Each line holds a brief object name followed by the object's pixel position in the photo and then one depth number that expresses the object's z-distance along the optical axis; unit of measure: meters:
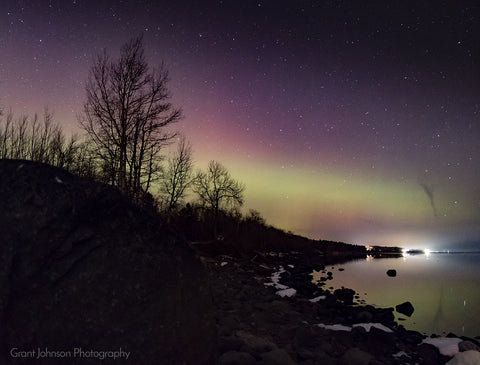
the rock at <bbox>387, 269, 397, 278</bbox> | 34.74
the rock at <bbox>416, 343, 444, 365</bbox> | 6.96
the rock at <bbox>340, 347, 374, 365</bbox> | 5.40
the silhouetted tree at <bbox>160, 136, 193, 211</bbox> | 35.31
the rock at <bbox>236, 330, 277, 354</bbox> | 4.99
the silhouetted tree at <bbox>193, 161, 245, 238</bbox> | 47.53
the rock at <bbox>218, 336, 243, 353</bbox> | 4.87
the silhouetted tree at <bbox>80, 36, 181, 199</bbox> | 20.23
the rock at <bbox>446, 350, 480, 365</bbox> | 5.98
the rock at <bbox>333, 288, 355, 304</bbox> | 15.31
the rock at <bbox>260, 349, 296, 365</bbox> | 4.55
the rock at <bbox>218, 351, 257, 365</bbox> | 4.29
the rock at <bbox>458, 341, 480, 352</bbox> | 7.17
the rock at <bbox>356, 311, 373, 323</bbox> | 9.88
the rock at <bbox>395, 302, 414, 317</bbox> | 15.02
